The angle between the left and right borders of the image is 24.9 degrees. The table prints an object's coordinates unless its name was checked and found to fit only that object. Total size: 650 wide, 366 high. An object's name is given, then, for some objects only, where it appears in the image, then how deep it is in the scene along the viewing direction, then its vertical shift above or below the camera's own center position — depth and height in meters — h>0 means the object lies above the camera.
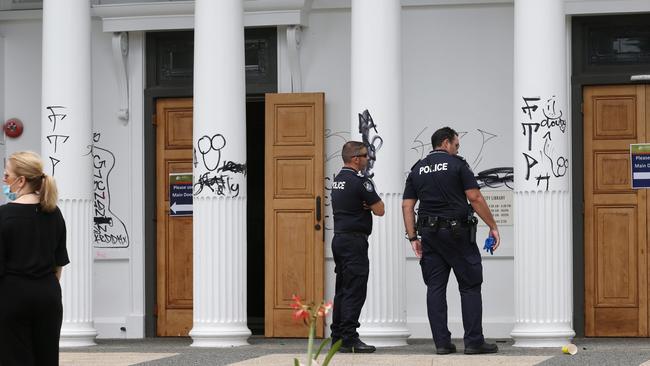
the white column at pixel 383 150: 14.16 +0.38
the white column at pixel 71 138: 15.02 +0.54
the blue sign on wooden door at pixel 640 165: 16.19 +0.26
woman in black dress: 8.39 -0.45
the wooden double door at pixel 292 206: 16.56 -0.18
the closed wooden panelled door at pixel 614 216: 16.17 -0.30
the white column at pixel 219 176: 14.52 +0.14
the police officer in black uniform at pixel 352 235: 12.88 -0.40
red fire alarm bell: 17.53 +0.76
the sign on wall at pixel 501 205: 16.34 -0.17
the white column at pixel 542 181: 13.83 +0.07
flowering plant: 6.54 -0.56
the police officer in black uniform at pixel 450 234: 12.55 -0.38
